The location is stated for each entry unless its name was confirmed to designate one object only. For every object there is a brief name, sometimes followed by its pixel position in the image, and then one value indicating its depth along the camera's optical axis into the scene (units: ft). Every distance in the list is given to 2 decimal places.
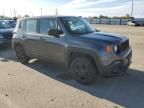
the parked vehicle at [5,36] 20.43
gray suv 9.22
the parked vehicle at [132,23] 74.97
